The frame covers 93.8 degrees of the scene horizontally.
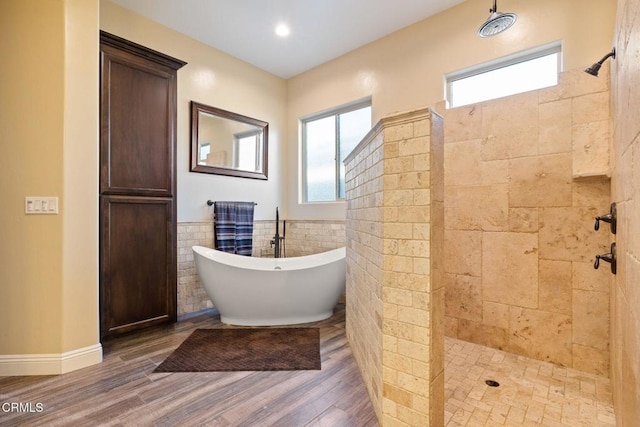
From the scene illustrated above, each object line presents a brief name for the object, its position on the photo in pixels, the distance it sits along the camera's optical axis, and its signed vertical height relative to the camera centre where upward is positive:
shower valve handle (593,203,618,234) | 1.46 -0.03
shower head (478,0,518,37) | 2.03 +1.31
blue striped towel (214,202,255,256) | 3.42 -0.18
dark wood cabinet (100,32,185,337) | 2.46 +0.22
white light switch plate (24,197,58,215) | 2.01 +0.04
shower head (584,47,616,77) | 1.53 +0.78
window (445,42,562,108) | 2.45 +1.21
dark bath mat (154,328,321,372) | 2.12 -1.09
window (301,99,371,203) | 3.73 +0.89
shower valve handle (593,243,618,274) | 1.45 -0.23
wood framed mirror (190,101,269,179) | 3.36 +0.84
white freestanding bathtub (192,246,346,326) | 2.76 -0.75
